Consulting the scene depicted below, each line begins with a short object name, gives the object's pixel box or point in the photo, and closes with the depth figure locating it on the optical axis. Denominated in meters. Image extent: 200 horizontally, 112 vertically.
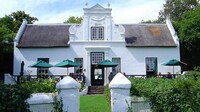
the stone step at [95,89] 21.75
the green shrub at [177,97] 6.40
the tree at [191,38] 26.38
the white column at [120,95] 6.48
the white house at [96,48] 24.50
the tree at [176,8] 37.73
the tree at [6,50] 25.72
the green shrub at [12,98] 5.86
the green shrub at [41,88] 8.55
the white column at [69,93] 6.32
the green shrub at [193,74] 7.52
